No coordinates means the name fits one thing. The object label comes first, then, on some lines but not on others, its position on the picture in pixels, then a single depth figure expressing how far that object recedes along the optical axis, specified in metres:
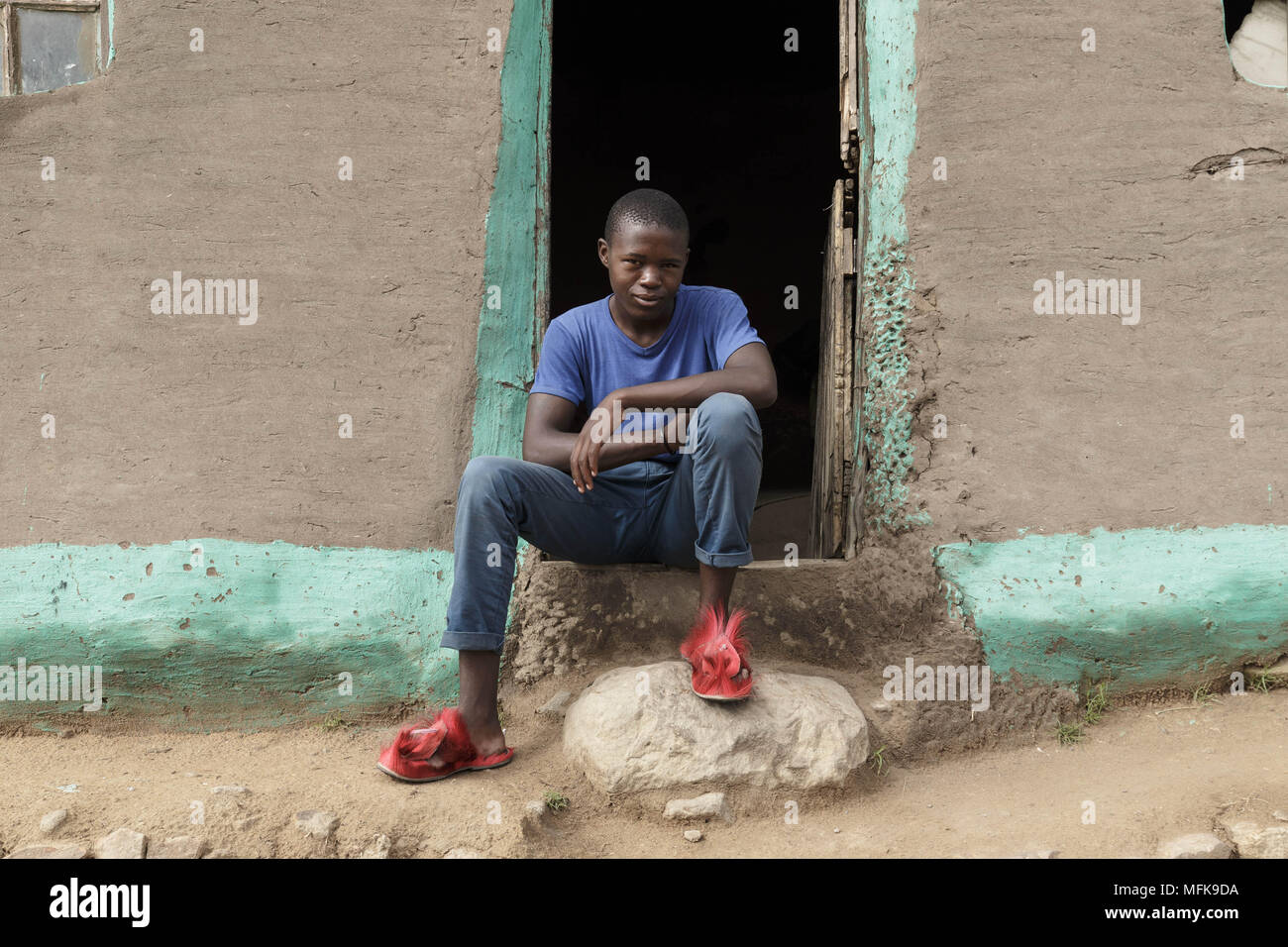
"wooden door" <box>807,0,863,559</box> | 3.34
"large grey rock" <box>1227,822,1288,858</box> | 2.39
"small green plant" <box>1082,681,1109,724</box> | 3.05
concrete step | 3.07
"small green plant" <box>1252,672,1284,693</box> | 3.09
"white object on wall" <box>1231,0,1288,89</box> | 3.44
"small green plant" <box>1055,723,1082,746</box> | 2.97
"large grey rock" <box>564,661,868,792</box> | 2.65
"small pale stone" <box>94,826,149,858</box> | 2.42
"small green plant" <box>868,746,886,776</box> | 2.83
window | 3.20
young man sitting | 2.58
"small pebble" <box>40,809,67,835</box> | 2.48
